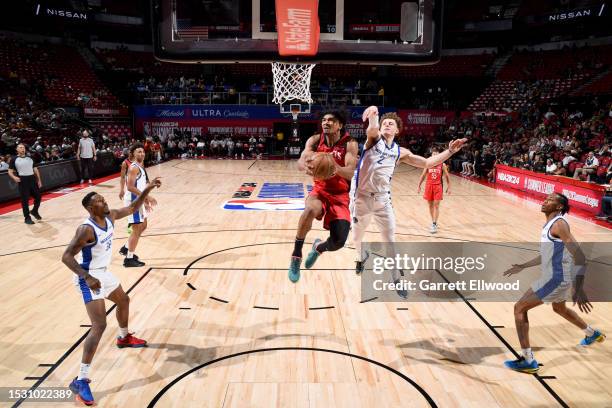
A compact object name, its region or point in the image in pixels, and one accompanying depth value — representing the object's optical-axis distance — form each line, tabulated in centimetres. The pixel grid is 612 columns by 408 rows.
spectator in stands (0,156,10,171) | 1279
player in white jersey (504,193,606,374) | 424
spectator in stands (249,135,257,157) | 2678
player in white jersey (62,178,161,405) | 375
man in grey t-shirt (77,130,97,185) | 1501
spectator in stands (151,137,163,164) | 2328
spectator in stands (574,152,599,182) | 1318
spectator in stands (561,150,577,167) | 1487
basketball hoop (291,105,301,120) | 2175
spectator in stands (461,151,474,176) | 2033
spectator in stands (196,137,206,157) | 2614
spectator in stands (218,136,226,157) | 2659
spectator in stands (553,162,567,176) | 1408
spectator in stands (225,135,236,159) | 2643
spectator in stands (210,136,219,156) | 2639
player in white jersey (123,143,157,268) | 725
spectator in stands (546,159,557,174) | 1448
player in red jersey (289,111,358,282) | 459
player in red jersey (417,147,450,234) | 937
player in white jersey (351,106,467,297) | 525
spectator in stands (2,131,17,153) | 1688
